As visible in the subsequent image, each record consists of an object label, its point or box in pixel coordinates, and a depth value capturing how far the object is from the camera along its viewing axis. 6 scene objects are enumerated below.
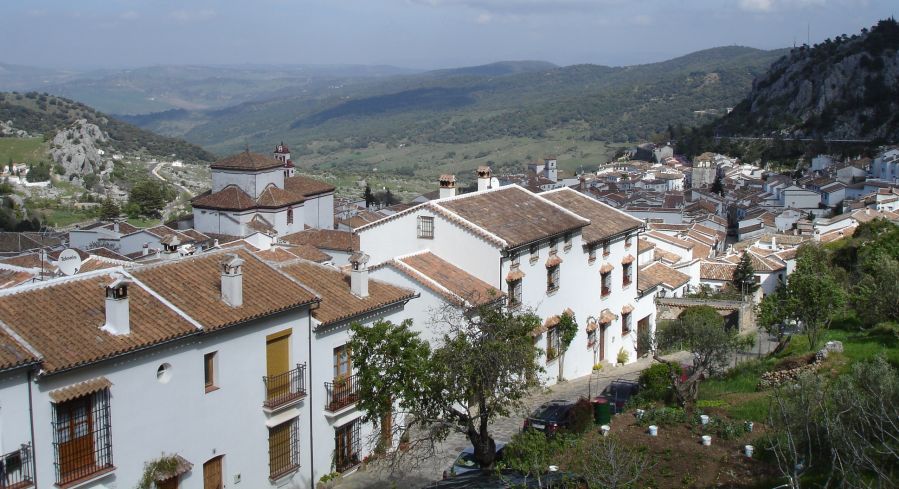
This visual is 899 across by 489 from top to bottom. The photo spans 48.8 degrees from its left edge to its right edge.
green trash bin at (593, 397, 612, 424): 23.48
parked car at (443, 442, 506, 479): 19.74
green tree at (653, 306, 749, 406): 23.12
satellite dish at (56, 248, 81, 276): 25.98
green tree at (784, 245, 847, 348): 28.71
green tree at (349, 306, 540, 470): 18.08
